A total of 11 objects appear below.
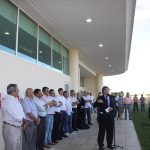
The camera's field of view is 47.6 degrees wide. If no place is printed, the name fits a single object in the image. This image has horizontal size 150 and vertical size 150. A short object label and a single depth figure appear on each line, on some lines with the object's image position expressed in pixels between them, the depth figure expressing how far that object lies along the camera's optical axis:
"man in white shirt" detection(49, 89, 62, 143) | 5.34
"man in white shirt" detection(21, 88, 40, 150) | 3.93
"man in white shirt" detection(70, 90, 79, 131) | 6.72
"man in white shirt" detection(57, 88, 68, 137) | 5.71
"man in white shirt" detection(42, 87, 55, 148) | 4.94
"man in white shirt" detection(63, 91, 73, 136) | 6.09
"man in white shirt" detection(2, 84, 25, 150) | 3.23
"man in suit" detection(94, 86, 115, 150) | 4.60
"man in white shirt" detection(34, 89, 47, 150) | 4.45
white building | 4.79
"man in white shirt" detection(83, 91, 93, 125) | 7.98
